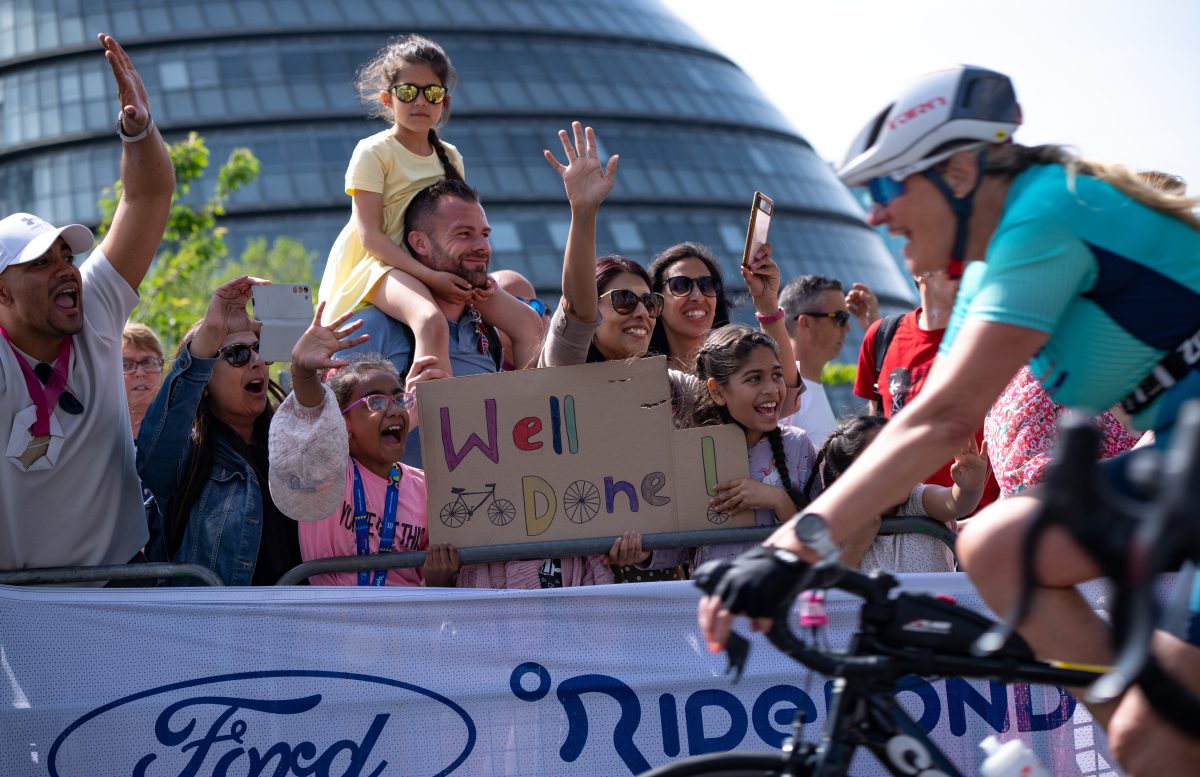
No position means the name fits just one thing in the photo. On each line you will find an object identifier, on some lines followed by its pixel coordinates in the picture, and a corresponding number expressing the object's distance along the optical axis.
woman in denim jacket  5.07
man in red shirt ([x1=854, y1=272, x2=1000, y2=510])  5.92
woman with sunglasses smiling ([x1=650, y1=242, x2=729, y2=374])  6.21
